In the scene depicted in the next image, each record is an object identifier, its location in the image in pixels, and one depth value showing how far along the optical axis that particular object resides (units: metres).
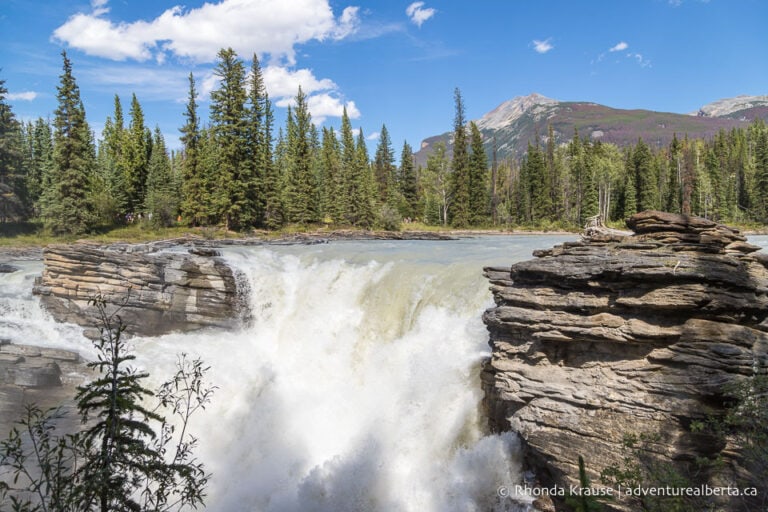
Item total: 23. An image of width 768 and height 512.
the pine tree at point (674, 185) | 65.06
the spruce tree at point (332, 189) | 51.59
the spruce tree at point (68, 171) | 35.12
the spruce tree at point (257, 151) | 41.47
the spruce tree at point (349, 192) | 51.12
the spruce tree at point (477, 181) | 57.75
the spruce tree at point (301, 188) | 46.81
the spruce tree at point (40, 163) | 43.72
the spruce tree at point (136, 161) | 45.72
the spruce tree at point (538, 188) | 62.72
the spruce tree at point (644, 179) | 61.31
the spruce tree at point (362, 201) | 51.06
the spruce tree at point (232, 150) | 39.56
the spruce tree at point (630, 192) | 62.59
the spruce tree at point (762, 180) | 55.66
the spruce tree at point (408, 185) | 66.19
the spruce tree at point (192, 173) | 41.59
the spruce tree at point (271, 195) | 43.44
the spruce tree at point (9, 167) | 37.16
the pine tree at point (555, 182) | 64.74
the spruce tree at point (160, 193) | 41.09
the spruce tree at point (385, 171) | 64.12
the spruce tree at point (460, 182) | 56.56
